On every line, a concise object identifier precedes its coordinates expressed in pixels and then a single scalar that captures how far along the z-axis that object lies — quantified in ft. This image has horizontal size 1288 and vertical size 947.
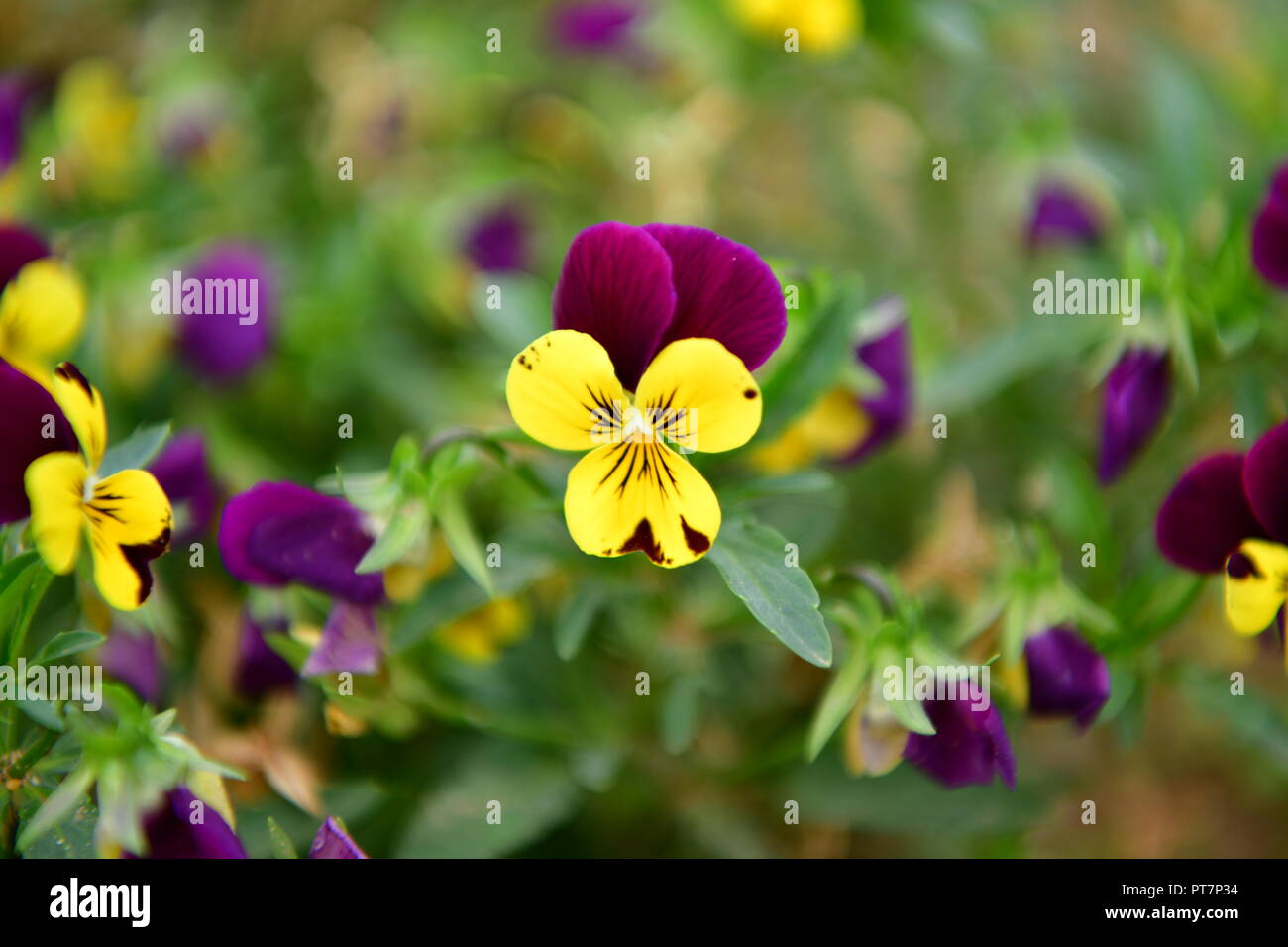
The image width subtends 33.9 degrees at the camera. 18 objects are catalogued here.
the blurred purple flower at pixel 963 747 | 0.71
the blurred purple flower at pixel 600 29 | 1.15
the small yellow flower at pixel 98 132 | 1.04
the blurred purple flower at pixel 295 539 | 0.73
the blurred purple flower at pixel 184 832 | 0.71
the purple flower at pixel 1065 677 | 0.74
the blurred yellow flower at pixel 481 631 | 0.83
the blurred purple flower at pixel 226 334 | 0.94
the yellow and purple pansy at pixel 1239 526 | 0.70
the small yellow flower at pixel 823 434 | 0.83
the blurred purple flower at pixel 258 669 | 0.81
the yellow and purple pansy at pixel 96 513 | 0.69
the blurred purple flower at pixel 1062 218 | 0.96
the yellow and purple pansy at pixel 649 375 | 0.67
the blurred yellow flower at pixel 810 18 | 0.99
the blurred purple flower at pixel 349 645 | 0.75
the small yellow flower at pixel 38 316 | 0.76
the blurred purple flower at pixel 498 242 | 1.03
